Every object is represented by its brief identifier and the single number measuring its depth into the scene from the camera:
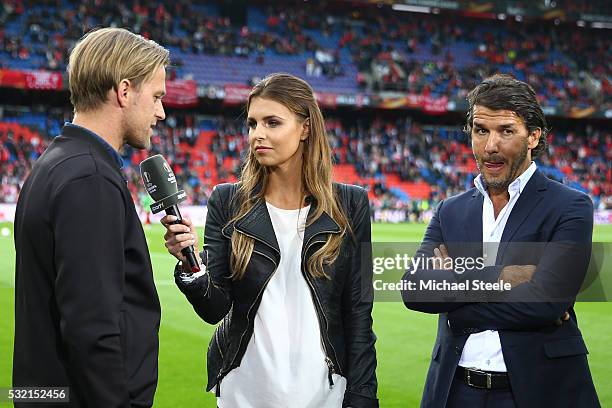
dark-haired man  3.17
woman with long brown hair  3.17
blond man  2.31
